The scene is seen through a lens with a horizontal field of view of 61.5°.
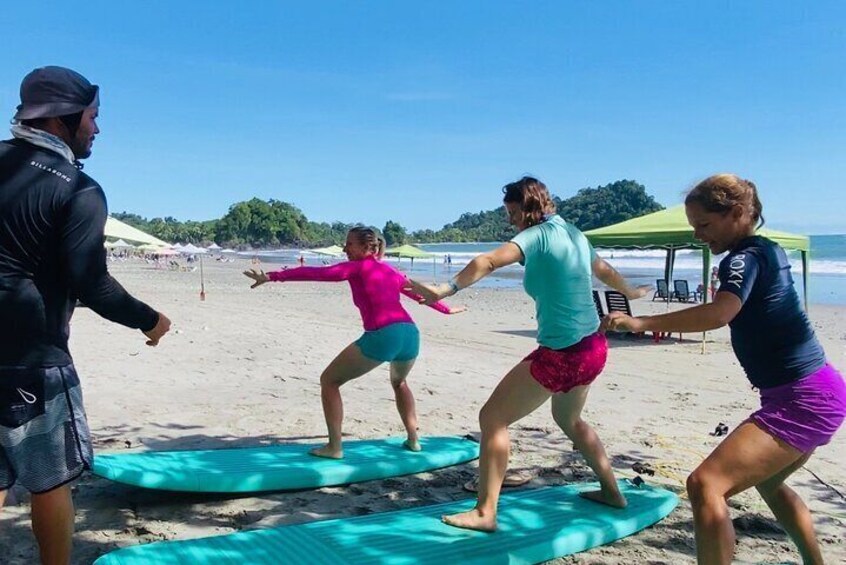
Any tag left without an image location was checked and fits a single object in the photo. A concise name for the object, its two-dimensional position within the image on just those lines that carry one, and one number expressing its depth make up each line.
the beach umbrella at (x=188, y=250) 39.72
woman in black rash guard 2.89
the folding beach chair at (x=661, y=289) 25.25
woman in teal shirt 3.87
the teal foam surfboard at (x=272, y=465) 4.57
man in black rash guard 2.76
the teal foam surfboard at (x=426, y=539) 3.55
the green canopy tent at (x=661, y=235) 13.91
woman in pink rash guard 5.24
